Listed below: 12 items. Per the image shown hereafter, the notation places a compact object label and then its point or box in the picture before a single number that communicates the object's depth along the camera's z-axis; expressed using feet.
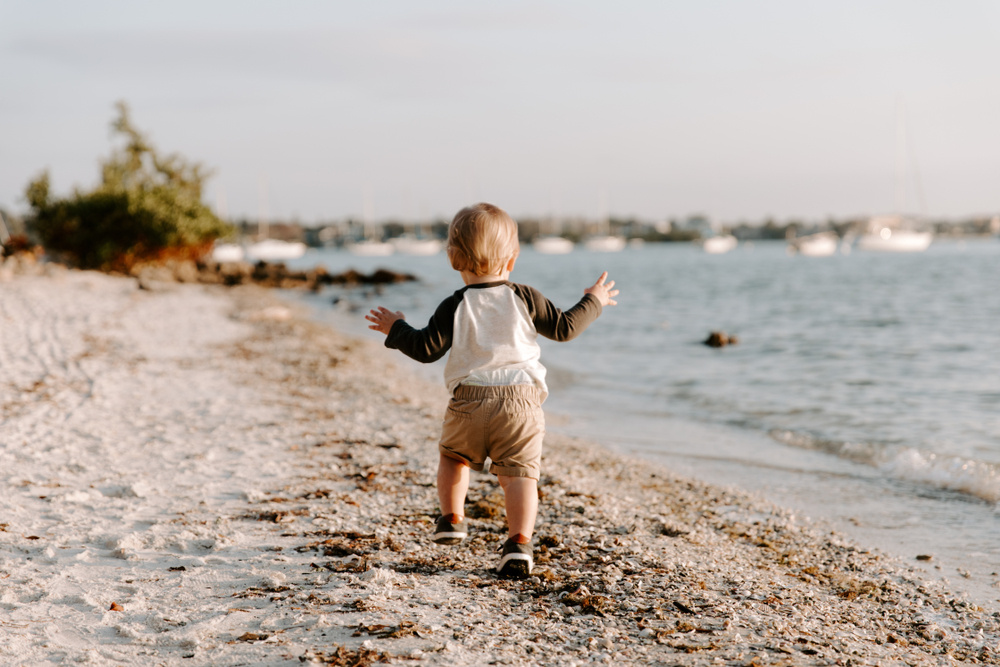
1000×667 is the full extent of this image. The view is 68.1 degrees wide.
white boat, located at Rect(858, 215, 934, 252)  210.59
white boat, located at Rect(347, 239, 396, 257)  307.37
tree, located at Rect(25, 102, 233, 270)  84.07
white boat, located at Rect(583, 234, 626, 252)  350.43
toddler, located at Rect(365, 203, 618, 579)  11.00
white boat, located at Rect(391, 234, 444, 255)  308.93
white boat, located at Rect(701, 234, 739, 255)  384.80
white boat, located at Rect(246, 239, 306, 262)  221.05
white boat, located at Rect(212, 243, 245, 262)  186.23
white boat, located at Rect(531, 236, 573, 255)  364.58
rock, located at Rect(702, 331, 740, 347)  49.52
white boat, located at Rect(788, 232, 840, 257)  281.54
